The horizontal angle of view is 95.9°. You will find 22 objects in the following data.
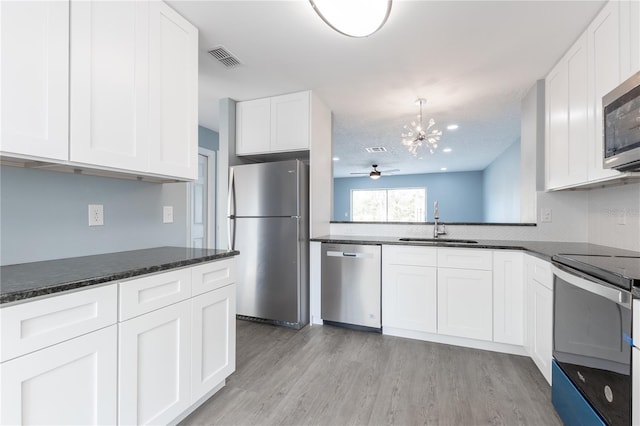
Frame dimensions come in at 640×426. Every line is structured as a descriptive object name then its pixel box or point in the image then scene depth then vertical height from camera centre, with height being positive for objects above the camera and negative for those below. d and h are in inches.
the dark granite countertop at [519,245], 77.8 -10.3
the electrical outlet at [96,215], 64.1 -0.8
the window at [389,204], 358.9 +12.2
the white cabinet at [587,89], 62.8 +33.2
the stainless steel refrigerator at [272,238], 116.0 -10.8
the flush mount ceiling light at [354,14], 59.7 +42.5
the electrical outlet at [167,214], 81.4 -0.6
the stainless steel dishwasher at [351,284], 110.5 -28.1
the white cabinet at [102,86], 44.6 +24.0
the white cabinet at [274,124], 122.1 +38.9
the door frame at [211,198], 167.6 +8.2
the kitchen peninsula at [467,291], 89.7 -26.3
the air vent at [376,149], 223.9 +51.2
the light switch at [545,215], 106.2 -0.3
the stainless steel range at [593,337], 41.8 -21.2
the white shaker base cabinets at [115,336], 36.9 -20.2
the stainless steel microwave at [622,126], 52.0 +17.2
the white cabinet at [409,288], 102.9 -27.4
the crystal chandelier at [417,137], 135.3 +37.5
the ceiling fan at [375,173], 289.4 +40.3
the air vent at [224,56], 91.1 +51.2
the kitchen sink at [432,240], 109.6 -10.7
